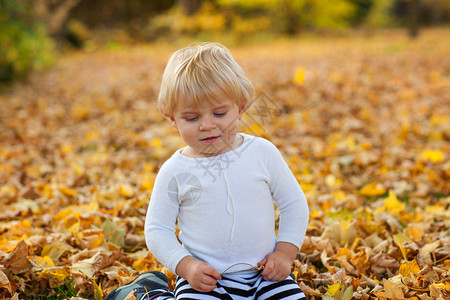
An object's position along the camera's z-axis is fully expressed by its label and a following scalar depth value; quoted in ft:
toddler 5.56
